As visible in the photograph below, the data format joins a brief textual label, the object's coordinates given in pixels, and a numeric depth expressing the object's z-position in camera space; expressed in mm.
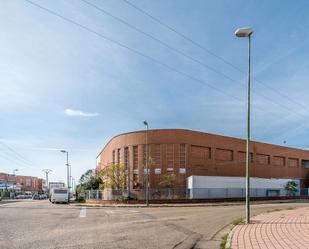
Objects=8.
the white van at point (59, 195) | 36136
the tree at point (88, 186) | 41585
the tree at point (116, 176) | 35339
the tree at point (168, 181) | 33265
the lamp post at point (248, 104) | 10904
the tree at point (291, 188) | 40686
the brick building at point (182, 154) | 35378
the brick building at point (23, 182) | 97671
